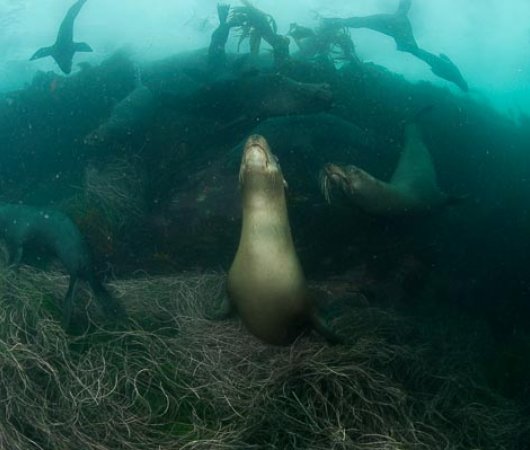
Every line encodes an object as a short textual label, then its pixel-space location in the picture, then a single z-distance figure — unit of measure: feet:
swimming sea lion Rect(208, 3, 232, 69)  21.72
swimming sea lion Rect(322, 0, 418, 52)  28.53
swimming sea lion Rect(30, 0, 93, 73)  23.03
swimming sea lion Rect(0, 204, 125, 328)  12.45
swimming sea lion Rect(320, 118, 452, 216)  12.15
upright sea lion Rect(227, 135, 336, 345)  8.64
